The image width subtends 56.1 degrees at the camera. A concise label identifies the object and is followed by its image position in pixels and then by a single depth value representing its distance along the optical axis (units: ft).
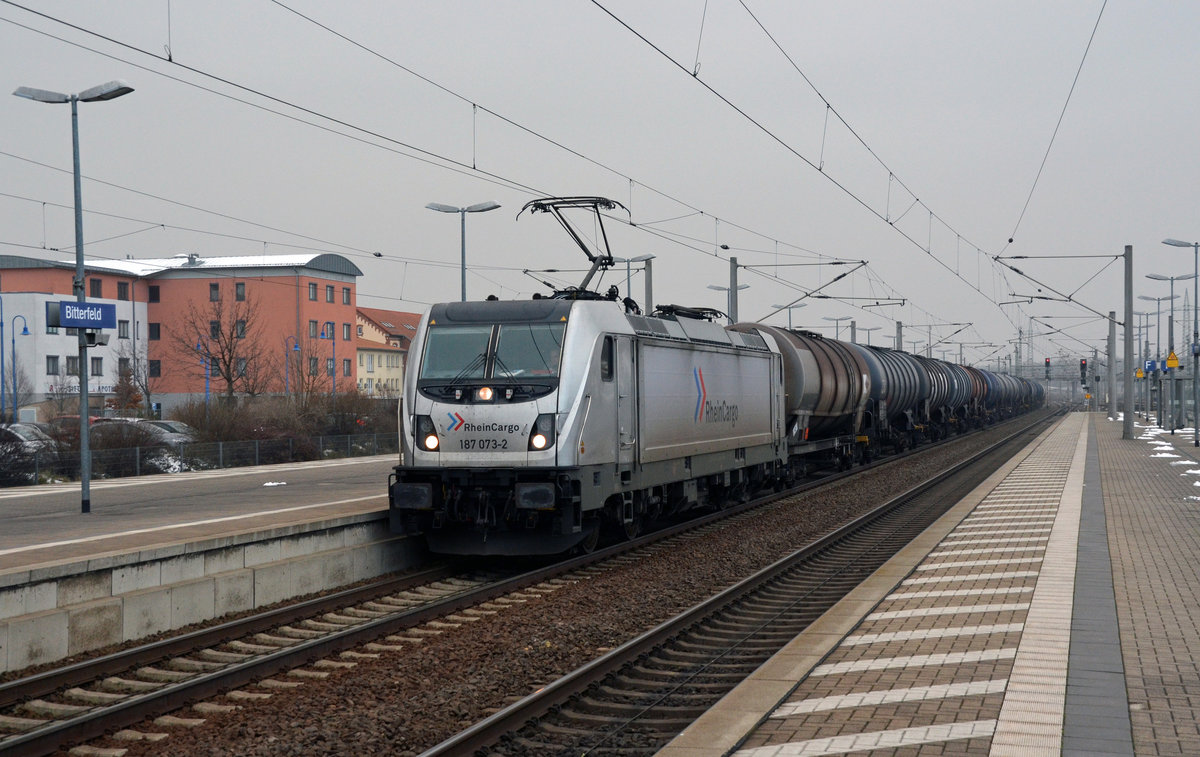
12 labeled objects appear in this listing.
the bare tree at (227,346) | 142.49
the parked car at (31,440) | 83.30
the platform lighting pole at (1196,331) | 114.76
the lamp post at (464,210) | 106.42
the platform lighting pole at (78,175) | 56.85
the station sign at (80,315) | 57.72
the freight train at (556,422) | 43.52
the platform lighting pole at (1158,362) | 178.33
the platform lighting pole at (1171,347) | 150.25
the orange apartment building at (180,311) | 202.46
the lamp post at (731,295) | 116.96
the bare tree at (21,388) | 181.64
